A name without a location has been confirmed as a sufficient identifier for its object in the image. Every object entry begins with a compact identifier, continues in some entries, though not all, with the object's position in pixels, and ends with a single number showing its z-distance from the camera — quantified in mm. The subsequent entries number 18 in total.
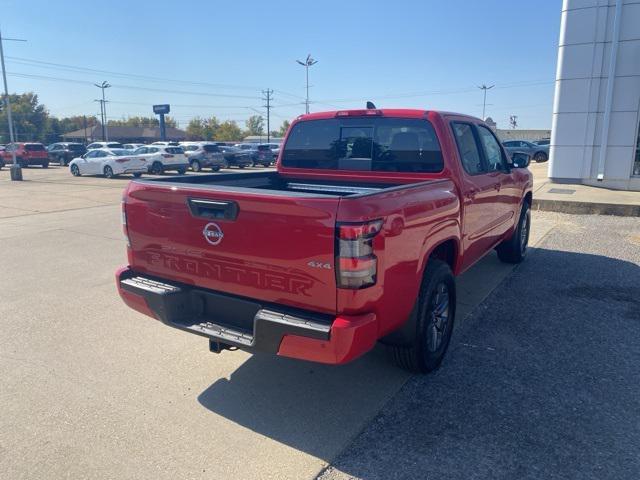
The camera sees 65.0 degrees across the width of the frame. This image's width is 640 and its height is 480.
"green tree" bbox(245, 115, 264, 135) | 134875
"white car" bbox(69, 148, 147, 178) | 25203
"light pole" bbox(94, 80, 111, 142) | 81062
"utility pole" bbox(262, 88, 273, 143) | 89812
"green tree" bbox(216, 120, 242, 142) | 115062
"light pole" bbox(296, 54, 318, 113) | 53497
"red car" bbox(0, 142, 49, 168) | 34156
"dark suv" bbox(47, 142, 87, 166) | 38656
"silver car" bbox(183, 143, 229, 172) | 28953
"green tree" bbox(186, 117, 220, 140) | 116950
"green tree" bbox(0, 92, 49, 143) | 89375
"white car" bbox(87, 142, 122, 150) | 34997
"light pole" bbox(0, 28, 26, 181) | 23469
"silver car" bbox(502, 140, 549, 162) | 32188
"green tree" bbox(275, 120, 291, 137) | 130000
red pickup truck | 2807
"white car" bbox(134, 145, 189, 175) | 25188
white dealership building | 14008
